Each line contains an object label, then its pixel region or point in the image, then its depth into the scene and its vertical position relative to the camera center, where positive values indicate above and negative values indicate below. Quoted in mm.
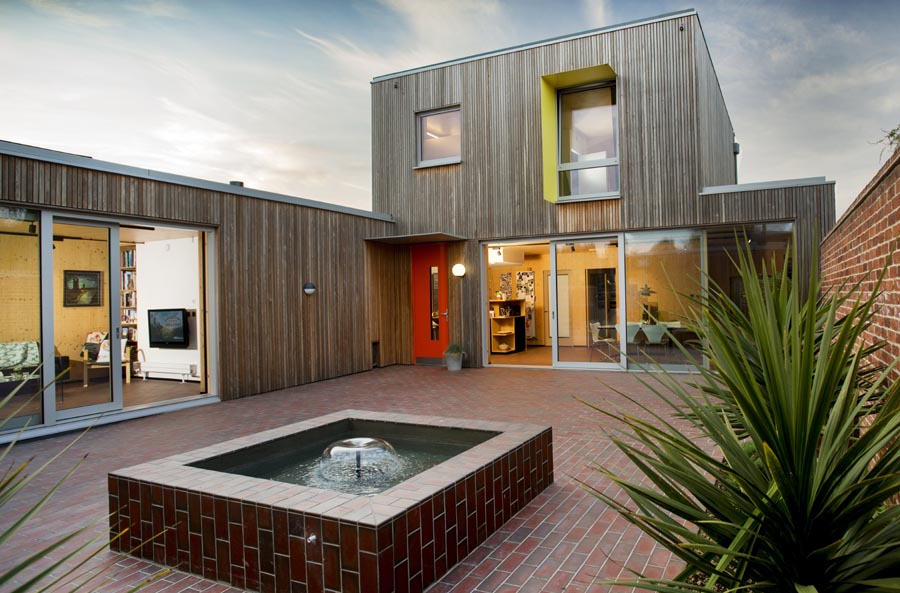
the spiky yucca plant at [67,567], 3025 -1517
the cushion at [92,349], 7109 -621
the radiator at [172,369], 10484 -1330
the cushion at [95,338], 7125 -483
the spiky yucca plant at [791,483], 1276 -473
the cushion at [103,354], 7160 -689
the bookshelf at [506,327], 13984 -854
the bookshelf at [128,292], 11172 +135
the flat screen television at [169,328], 10367 -548
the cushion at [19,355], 6234 -606
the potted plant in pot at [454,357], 11586 -1290
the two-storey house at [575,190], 10227 +2007
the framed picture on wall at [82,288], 6922 +145
